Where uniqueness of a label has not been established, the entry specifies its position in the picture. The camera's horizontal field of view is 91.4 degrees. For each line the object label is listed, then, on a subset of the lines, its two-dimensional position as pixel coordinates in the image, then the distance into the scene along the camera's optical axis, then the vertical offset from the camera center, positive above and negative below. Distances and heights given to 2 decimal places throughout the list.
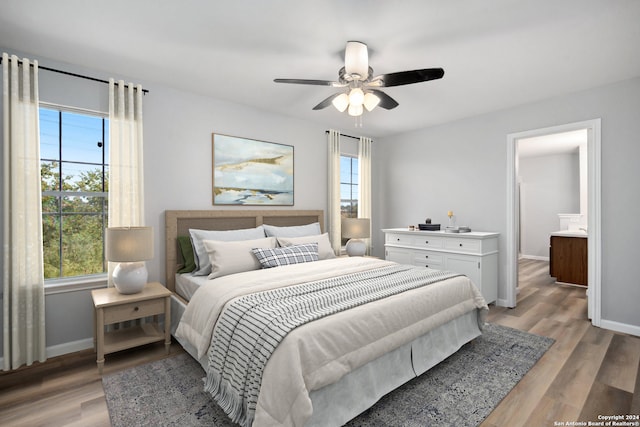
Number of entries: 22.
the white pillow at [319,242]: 3.56 -0.35
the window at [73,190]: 2.79 +0.21
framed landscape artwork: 3.72 +0.52
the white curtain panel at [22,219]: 2.46 -0.04
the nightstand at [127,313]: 2.46 -0.84
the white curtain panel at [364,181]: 5.23 +0.52
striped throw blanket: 1.67 -0.65
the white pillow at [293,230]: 3.78 -0.23
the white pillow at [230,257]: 2.91 -0.43
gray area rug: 1.90 -1.26
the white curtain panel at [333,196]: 4.77 +0.24
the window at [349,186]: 5.15 +0.43
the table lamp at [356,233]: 4.45 -0.31
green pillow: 3.26 -0.44
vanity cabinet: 5.12 -0.83
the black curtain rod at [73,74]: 2.67 +1.25
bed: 1.57 -0.79
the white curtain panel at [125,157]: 2.93 +0.54
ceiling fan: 2.25 +1.00
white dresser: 3.91 -0.57
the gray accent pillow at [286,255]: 3.12 -0.45
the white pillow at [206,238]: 3.09 -0.27
